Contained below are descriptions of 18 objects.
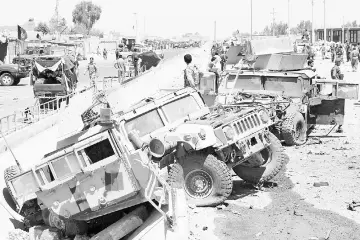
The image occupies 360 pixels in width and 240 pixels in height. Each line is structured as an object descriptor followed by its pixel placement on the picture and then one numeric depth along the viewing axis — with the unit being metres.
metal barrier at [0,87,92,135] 11.17
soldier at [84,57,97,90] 26.84
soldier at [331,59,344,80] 20.12
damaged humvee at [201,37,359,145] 13.68
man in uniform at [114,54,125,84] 25.88
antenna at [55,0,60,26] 65.12
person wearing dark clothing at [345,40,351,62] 42.76
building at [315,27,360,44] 79.25
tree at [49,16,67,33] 86.68
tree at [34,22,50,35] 74.12
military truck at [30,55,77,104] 19.38
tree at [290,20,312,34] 140.80
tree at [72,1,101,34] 119.00
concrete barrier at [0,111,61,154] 10.03
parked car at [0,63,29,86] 28.06
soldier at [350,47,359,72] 33.98
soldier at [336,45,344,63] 36.40
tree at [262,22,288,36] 122.03
